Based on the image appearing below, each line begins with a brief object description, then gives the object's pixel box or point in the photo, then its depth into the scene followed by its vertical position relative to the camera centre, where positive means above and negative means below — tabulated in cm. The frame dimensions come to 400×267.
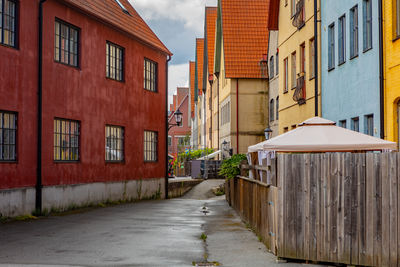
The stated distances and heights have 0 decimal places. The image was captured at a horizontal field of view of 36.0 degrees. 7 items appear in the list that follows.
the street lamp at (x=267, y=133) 3050 +131
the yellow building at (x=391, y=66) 1491 +230
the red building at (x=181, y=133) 9912 +425
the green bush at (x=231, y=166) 2039 -24
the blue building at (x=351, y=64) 1639 +287
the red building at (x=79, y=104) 1720 +191
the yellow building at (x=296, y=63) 2358 +402
